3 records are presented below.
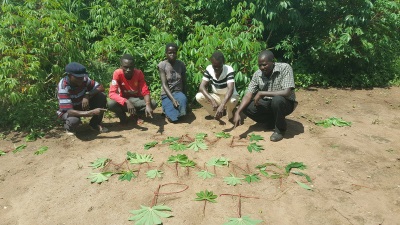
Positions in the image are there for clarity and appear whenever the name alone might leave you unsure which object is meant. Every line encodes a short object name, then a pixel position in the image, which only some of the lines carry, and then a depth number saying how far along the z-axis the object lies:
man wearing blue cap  4.30
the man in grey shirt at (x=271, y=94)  4.25
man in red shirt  4.77
